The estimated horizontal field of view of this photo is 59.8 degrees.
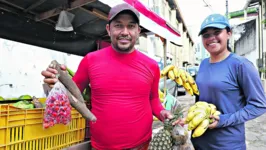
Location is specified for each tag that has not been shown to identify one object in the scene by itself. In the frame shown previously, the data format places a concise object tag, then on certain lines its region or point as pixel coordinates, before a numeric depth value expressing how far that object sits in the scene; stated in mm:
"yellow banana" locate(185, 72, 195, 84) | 2084
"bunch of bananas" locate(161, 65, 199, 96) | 2094
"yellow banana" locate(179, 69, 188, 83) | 2125
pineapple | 1588
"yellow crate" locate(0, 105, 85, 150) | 1479
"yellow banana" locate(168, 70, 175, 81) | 2191
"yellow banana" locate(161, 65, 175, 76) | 2247
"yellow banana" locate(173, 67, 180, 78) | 2189
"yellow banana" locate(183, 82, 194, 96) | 2102
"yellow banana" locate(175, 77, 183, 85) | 2184
